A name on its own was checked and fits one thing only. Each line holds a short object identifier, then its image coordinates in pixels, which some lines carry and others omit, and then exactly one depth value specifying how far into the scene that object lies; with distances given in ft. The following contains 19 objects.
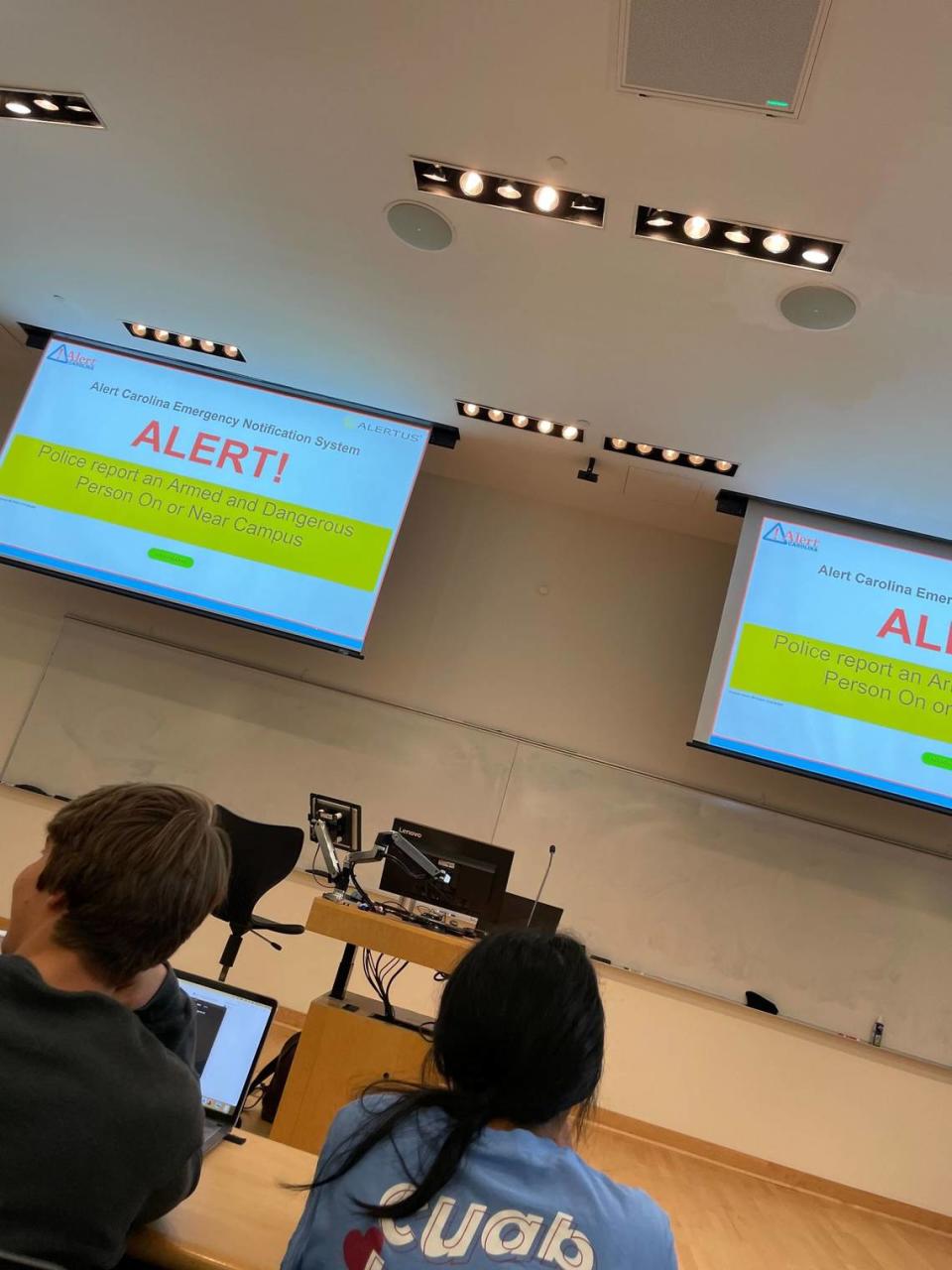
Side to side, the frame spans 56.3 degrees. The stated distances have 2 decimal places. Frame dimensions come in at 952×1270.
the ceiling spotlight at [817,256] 10.23
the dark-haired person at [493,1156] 3.01
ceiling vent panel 7.62
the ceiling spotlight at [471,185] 10.75
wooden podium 8.31
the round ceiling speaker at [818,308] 10.78
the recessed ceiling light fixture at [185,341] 16.48
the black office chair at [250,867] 11.02
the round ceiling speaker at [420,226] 11.47
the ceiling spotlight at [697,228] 10.43
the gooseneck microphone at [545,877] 16.46
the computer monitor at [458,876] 10.75
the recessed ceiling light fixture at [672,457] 15.35
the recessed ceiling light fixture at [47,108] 11.32
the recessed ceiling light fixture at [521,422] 15.80
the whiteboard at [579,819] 16.39
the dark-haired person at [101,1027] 3.06
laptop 5.12
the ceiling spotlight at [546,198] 10.59
